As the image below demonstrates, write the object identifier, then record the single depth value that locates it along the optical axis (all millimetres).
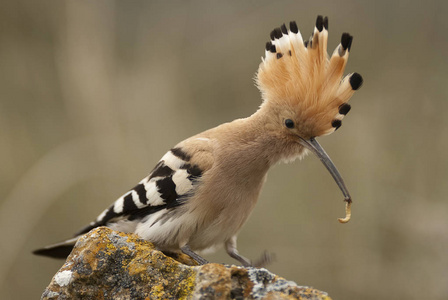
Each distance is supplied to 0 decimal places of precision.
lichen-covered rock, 4215
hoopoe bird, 4317
